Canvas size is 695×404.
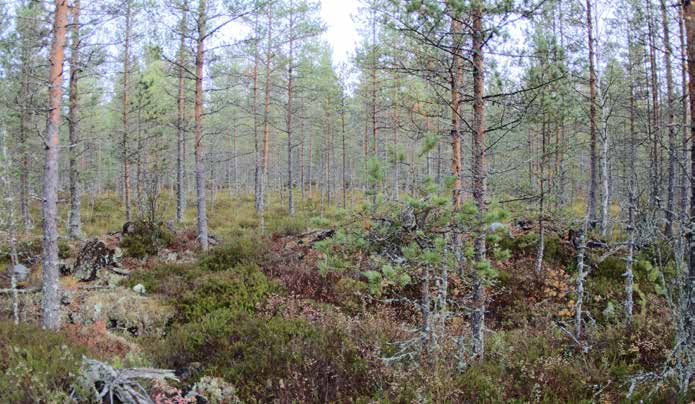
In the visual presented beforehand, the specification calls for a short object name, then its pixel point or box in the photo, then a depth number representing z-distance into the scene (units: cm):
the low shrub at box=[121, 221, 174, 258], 1255
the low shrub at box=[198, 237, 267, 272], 1097
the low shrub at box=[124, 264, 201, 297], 987
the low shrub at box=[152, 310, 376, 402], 492
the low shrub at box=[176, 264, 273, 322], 870
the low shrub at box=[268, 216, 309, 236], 1514
